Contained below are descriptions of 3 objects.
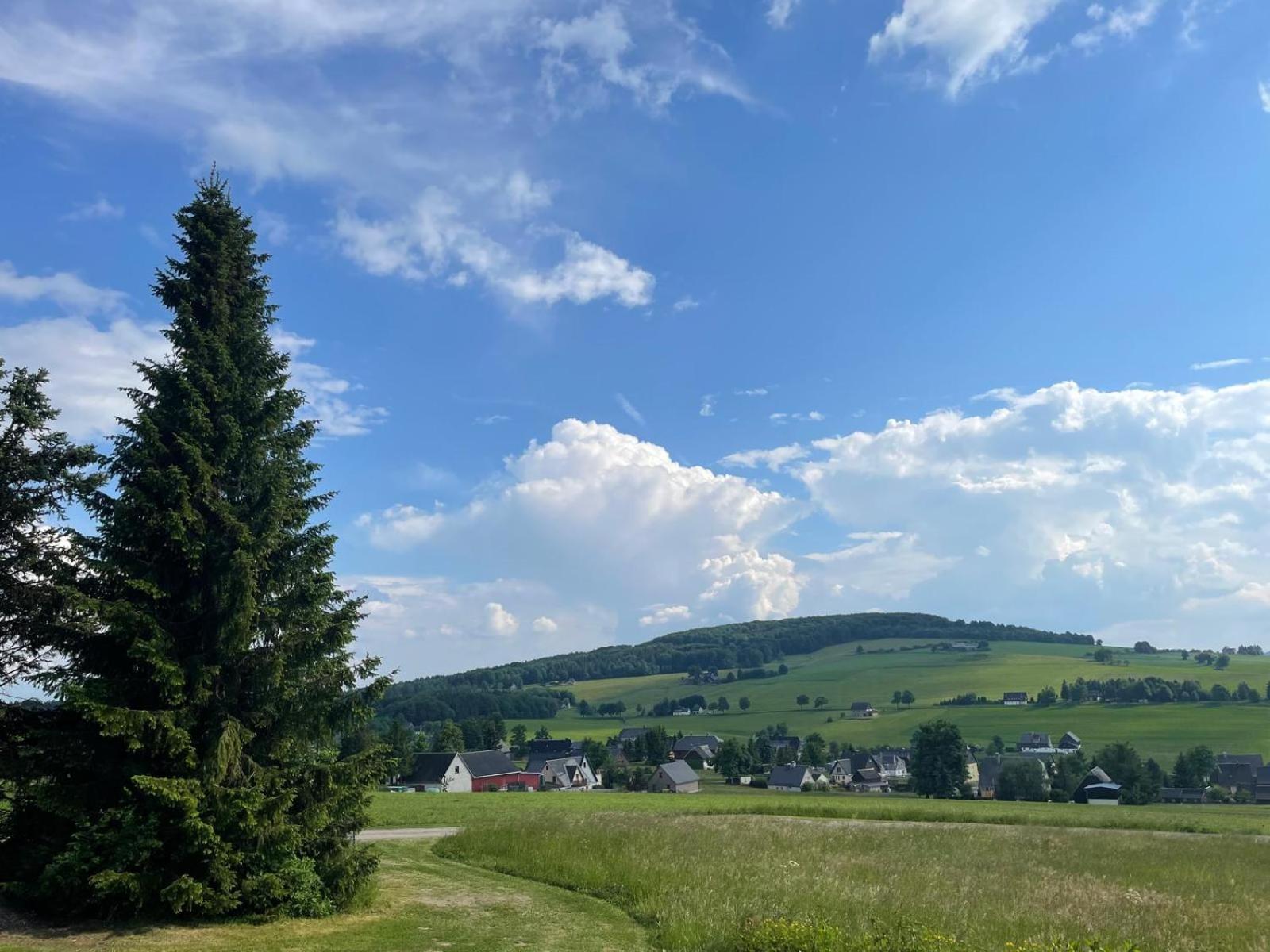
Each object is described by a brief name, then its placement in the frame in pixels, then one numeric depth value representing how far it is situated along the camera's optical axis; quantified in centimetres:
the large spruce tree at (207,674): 1501
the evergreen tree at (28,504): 1811
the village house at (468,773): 8594
